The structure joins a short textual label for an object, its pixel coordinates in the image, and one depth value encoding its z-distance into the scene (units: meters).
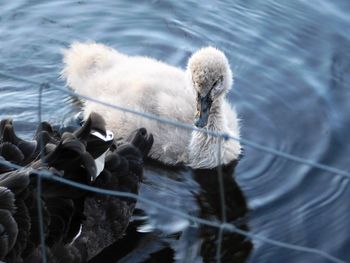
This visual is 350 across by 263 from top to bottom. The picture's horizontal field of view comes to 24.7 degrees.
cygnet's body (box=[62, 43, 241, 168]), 4.27
